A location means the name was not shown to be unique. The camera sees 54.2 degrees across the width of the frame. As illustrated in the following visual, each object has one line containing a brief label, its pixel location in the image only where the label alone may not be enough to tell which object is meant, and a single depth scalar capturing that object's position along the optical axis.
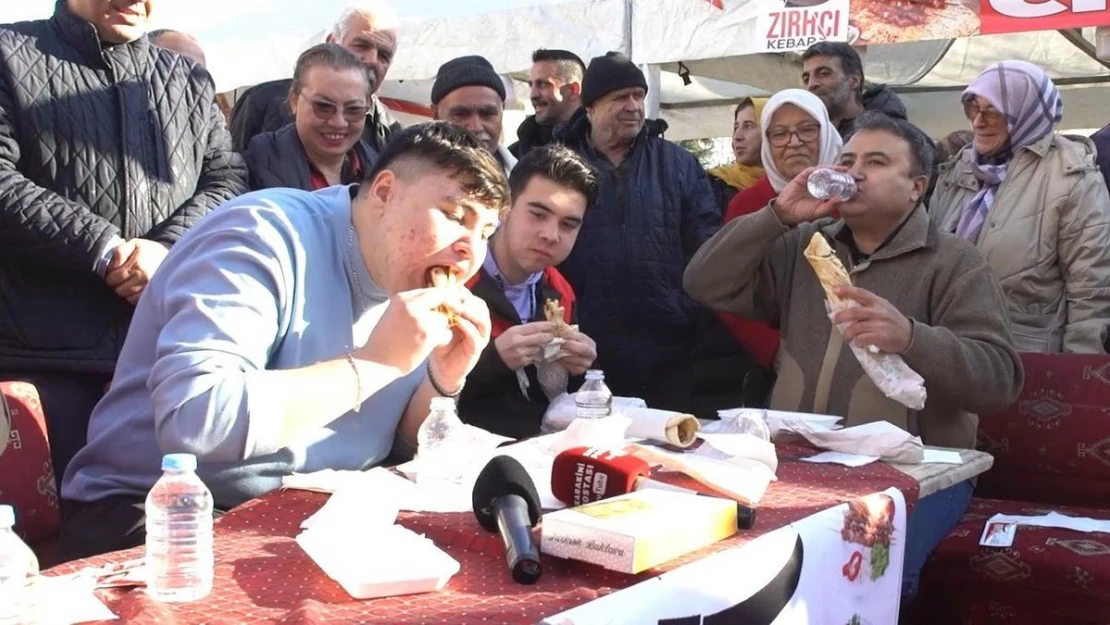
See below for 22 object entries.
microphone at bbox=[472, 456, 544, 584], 1.57
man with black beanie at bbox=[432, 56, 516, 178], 4.50
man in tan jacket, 3.10
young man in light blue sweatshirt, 1.85
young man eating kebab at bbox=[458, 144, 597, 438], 3.08
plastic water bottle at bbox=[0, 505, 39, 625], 1.32
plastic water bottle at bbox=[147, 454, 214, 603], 1.48
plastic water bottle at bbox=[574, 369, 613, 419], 2.76
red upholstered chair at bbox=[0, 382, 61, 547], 2.41
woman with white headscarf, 4.09
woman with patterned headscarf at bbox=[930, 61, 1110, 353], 4.00
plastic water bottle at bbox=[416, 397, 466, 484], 2.28
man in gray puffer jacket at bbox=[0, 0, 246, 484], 2.94
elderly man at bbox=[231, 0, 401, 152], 4.48
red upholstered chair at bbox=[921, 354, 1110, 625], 3.11
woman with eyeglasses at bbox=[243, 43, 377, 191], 3.83
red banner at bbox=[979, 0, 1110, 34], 5.89
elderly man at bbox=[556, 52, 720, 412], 4.21
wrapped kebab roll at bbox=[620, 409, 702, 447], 2.60
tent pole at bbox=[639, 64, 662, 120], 7.11
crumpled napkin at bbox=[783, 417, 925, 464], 2.64
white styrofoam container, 1.49
